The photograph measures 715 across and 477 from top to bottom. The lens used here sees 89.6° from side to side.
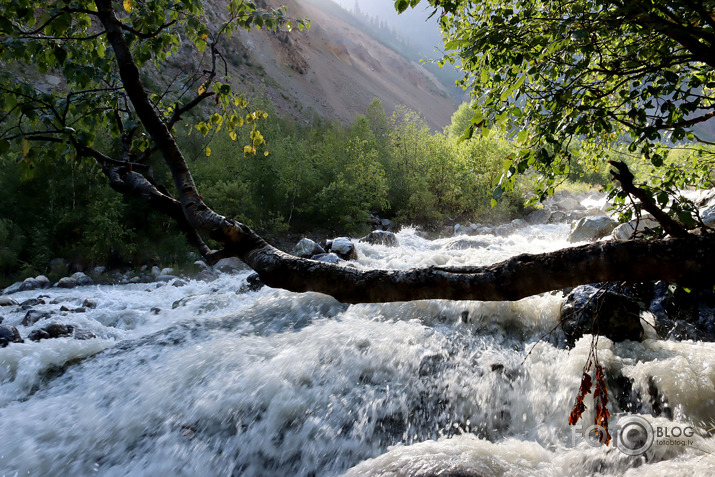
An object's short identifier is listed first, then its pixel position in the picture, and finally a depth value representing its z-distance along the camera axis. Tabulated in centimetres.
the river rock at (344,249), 1057
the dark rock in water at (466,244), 1245
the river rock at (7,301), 762
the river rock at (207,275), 1070
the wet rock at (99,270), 1074
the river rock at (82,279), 986
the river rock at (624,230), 811
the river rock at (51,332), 556
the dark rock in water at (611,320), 425
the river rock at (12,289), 888
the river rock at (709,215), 604
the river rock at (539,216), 1993
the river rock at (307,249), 1085
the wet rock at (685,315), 443
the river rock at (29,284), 919
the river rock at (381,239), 1315
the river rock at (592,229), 1145
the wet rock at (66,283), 954
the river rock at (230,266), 1168
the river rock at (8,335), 502
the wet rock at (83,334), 561
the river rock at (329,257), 910
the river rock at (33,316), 645
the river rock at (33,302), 759
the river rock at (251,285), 863
